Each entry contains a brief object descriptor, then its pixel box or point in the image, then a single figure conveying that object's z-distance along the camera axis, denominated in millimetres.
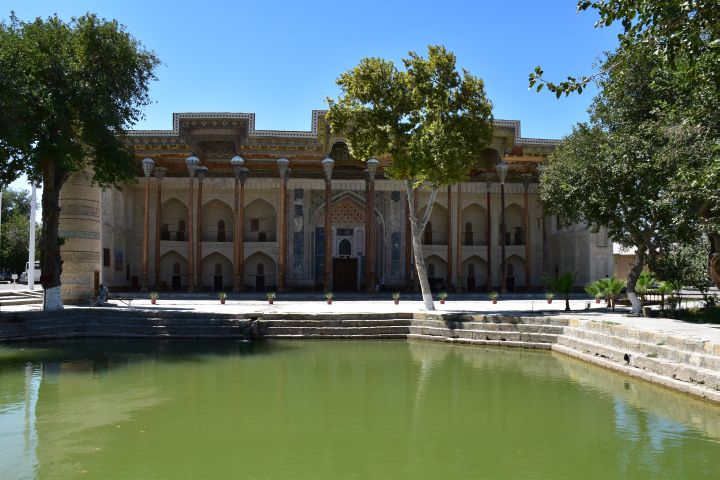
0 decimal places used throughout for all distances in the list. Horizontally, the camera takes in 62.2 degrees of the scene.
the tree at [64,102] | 14031
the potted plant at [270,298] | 19797
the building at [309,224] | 25094
